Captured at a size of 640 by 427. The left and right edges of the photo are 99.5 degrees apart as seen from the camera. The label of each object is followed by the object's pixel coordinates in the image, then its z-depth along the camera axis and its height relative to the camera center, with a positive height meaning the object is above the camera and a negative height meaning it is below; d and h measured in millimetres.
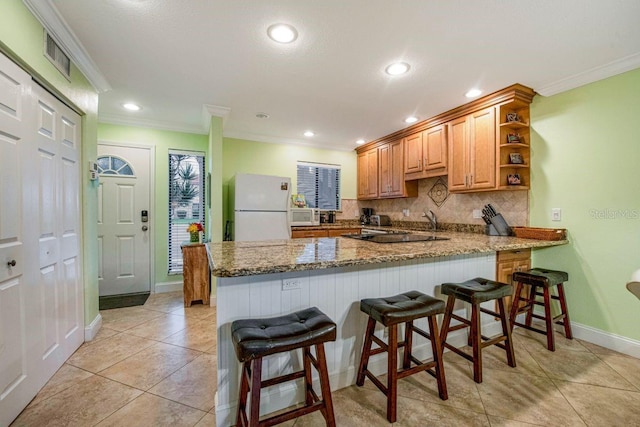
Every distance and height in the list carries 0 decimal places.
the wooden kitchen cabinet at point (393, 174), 4027 +563
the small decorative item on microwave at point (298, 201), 4432 +147
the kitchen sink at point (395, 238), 2409 -264
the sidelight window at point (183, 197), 3928 +196
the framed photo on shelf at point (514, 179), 2710 +308
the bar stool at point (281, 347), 1124 -584
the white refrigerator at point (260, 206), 3457 +50
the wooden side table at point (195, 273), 3256 -771
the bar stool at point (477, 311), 1801 -706
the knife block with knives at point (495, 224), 2873 -149
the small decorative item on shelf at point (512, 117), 2715 +934
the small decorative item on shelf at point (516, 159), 2717 +514
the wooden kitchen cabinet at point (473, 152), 2783 +642
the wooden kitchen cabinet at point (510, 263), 2463 -506
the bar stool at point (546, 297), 2254 -776
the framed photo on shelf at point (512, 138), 2729 +726
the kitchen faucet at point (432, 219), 3831 -128
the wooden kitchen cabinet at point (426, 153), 3359 +751
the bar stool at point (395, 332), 1477 -742
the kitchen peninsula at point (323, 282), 1435 -466
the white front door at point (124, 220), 3568 -134
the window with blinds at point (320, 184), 4746 +460
